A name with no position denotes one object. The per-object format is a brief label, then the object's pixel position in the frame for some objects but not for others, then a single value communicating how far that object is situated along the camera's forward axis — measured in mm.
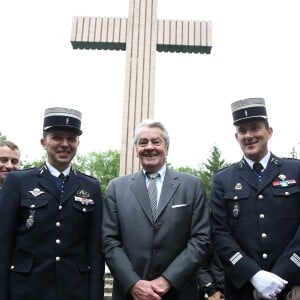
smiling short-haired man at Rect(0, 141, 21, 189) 3656
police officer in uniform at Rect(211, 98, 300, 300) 2578
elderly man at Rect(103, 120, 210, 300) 2658
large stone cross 10930
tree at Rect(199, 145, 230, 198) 31141
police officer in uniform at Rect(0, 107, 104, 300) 2607
